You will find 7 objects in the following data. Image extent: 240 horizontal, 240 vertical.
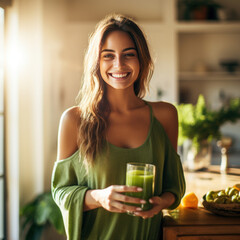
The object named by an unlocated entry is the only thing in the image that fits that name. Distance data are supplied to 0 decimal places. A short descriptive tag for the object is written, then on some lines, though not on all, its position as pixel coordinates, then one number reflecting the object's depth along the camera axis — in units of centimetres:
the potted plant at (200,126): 265
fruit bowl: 149
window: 285
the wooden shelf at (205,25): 470
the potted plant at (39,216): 306
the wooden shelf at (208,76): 493
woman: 126
